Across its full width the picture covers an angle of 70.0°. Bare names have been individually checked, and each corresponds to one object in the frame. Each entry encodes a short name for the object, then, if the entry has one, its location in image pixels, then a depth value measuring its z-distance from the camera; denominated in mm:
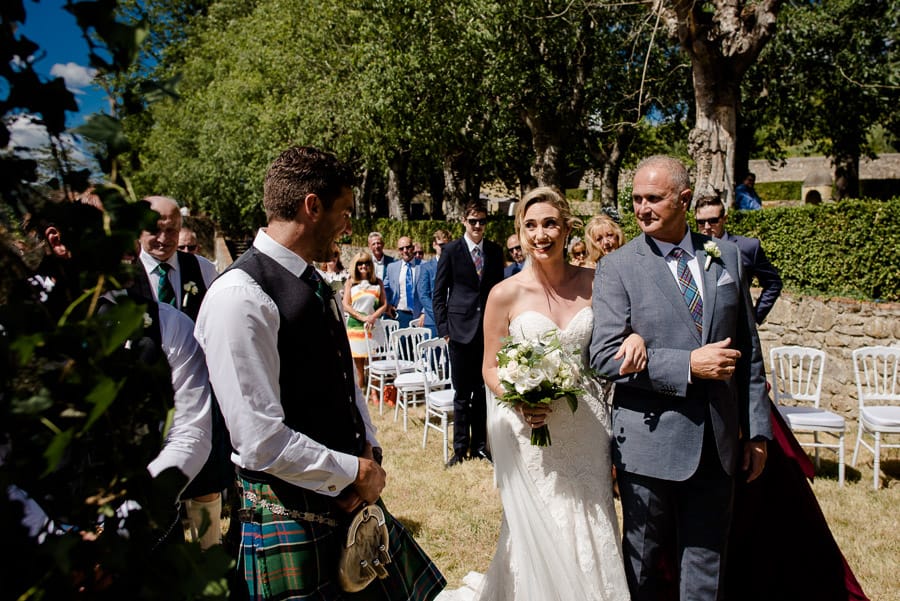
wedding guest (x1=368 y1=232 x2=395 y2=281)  10992
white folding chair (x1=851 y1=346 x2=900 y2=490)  5770
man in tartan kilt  2072
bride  3447
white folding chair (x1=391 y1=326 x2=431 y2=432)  7965
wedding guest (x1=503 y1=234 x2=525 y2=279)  7885
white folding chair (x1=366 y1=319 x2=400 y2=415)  9125
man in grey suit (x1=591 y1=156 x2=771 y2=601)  3008
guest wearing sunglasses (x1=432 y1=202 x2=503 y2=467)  6969
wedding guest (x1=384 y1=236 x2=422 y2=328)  11266
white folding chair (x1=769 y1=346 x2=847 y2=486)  5797
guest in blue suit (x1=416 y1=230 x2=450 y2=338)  9664
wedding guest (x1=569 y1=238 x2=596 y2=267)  6762
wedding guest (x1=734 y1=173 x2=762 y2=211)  13453
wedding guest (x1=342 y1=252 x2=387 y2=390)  9609
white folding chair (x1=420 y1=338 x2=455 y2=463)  7164
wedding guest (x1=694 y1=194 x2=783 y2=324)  5539
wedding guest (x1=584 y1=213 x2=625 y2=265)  5898
